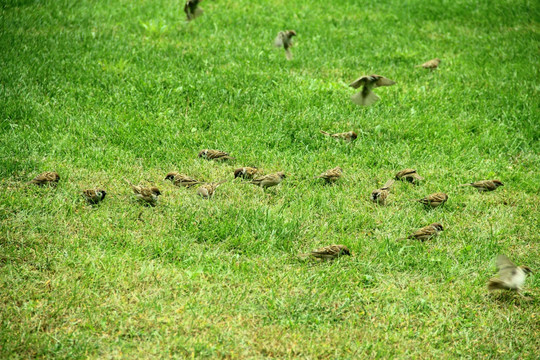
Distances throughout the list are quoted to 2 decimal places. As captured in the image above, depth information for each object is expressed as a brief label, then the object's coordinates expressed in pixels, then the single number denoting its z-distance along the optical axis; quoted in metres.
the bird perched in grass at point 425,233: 11.87
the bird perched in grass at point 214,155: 14.51
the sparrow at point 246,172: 13.69
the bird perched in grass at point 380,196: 13.13
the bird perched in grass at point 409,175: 14.25
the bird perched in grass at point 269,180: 13.17
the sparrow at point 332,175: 13.87
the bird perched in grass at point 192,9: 20.12
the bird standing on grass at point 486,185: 14.15
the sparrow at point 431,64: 20.87
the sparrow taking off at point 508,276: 10.13
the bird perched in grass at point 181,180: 13.28
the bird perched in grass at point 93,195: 12.14
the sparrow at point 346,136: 16.06
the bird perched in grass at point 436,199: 13.16
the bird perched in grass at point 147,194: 12.22
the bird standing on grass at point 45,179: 12.54
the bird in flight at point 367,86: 14.77
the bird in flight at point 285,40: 18.72
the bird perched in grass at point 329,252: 11.02
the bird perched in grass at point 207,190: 12.84
